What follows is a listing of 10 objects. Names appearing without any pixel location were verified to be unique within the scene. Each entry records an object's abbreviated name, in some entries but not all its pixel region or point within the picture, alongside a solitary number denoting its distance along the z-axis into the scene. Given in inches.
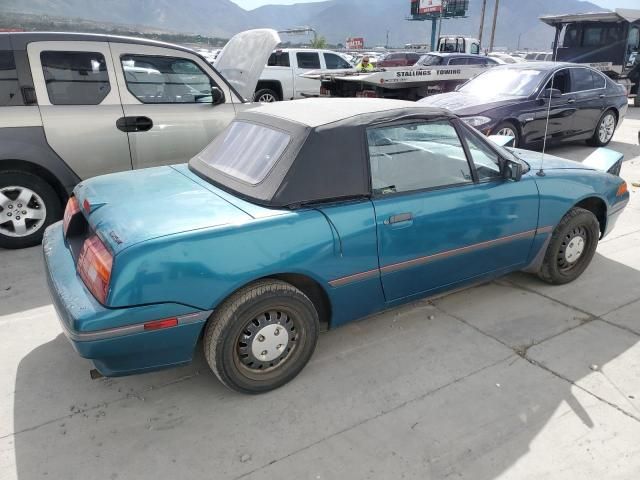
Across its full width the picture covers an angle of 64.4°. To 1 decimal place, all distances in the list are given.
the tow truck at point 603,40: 585.9
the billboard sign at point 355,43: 2237.9
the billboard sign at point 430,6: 2135.8
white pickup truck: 530.3
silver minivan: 174.9
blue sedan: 303.7
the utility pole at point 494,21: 1833.4
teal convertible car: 93.2
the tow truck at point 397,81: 396.8
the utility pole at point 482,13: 1922.0
